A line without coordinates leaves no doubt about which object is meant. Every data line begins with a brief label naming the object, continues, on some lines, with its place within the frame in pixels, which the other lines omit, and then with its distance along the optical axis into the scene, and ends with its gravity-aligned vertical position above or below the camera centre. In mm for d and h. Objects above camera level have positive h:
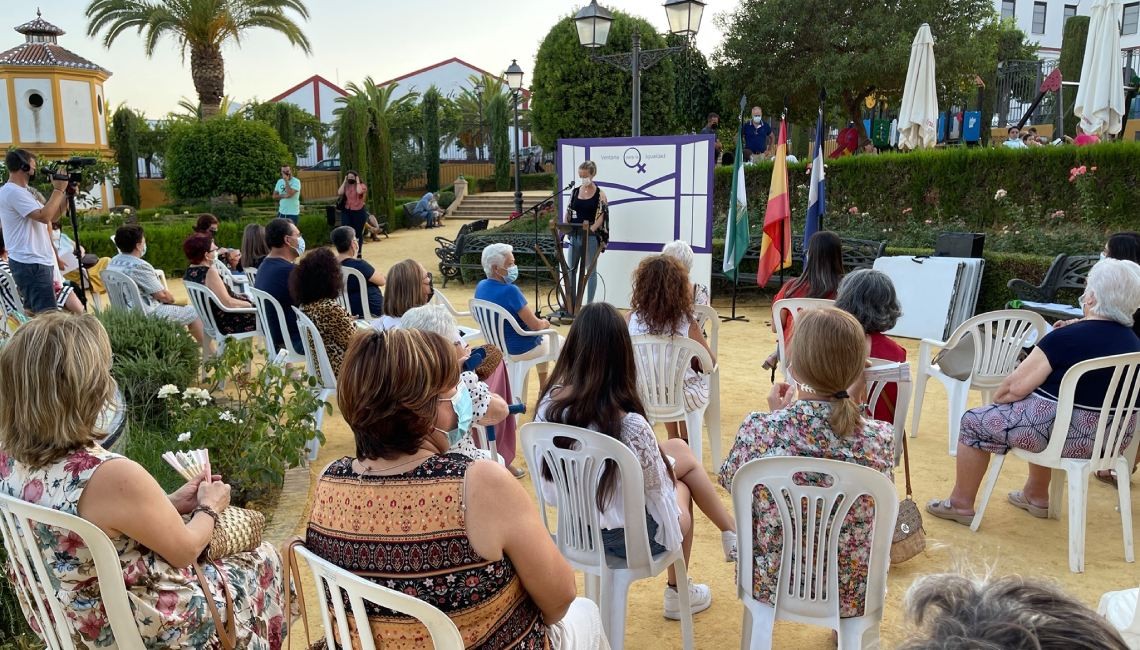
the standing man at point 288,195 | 12227 -81
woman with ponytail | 2320 -728
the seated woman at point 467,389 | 2787 -735
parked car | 32184 +949
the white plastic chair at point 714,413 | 4496 -1272
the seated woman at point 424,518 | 1585 -642
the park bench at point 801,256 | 8672 -813
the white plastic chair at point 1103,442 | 3178 -1040
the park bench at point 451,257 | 11953 -1005
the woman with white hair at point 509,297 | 4934 -657
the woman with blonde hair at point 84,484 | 1795 -640
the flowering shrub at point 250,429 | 3670 -1091
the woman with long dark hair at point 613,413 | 2535 -710
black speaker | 7539 -595
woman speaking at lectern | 8406 -239
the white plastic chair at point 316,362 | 4535 -976
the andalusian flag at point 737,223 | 8180 -396
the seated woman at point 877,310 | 3496 -543
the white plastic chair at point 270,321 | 5051 -821
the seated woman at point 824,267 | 4625 -474
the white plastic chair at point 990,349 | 4281 -894
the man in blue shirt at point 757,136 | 14264 +827
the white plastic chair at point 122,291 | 5949 -723
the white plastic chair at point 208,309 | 5797 -841
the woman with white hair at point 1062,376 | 3234 -805
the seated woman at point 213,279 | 5859 -625
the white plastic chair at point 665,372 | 4023 -918
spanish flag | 7773 -418
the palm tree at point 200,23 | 22953 +4750
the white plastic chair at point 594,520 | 2455 -1022
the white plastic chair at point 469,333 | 4928 -882
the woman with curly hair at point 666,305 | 4031 -591
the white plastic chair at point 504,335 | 4898 -897
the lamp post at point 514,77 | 16469 +2192
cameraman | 5801 -267
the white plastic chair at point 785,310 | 4336 -686
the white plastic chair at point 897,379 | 3316 -800
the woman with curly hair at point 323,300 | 4559 -616
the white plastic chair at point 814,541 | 2164 -980
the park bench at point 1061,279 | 6801 -832
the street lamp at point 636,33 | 8703 +1718
